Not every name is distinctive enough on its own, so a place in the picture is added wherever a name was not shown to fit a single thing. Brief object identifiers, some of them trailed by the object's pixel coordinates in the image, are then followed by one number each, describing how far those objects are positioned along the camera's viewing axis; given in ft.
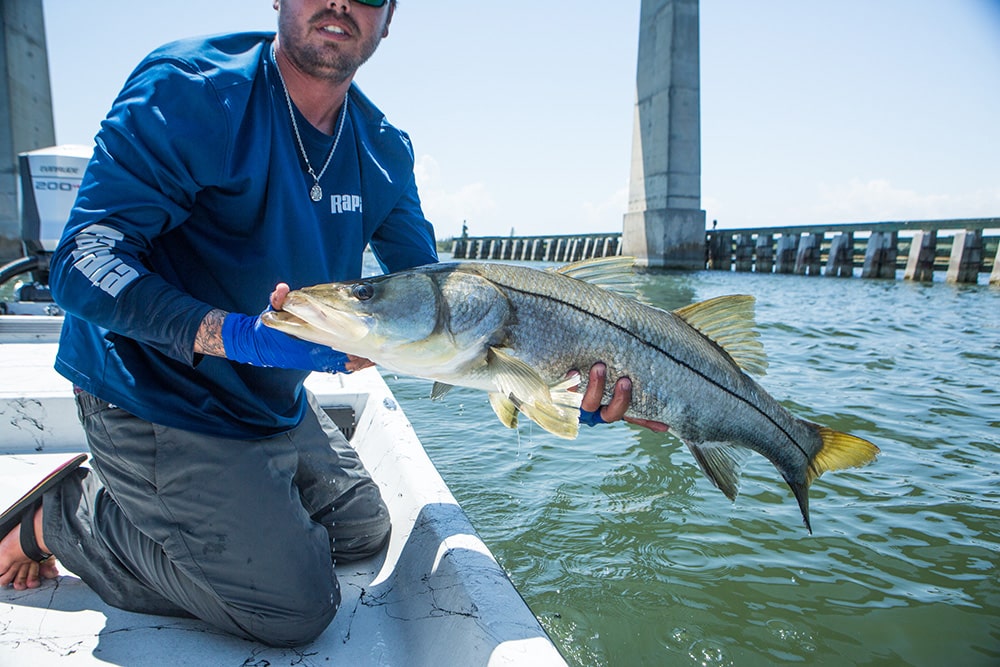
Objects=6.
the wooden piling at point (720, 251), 113.19
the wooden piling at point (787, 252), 103.55
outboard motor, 20.76
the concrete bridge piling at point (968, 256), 75.97
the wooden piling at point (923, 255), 81.41
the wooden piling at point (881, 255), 87.56
